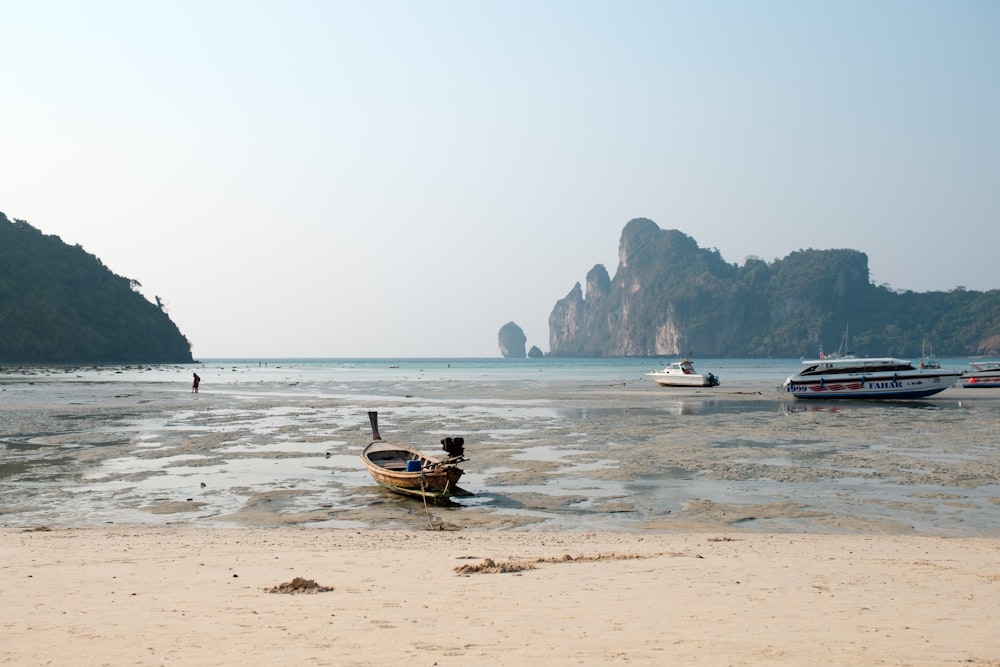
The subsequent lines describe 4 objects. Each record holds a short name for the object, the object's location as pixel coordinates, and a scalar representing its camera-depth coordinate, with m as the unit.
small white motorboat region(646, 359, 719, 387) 65.94
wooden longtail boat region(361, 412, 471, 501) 16.75
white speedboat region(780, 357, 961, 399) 49.53
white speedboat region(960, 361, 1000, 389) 62.34
